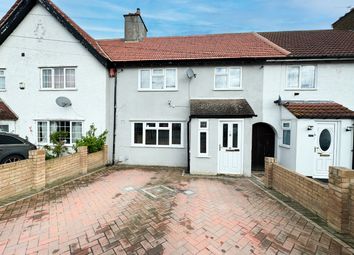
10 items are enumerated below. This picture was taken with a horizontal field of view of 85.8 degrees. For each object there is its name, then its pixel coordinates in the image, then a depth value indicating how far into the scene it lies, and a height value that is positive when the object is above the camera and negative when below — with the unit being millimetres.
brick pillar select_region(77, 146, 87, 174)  9026 -1701
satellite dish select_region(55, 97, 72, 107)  11188 +1252
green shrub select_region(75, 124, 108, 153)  10211 -994
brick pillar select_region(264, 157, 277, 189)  7492 -1875
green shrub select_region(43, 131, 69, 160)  10464 -1301
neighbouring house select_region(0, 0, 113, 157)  11305 +2831
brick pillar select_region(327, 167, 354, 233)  4211 -1639
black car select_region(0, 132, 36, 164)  7885 -1112
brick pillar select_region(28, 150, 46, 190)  6676 -1630
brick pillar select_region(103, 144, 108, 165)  11058 -1841
